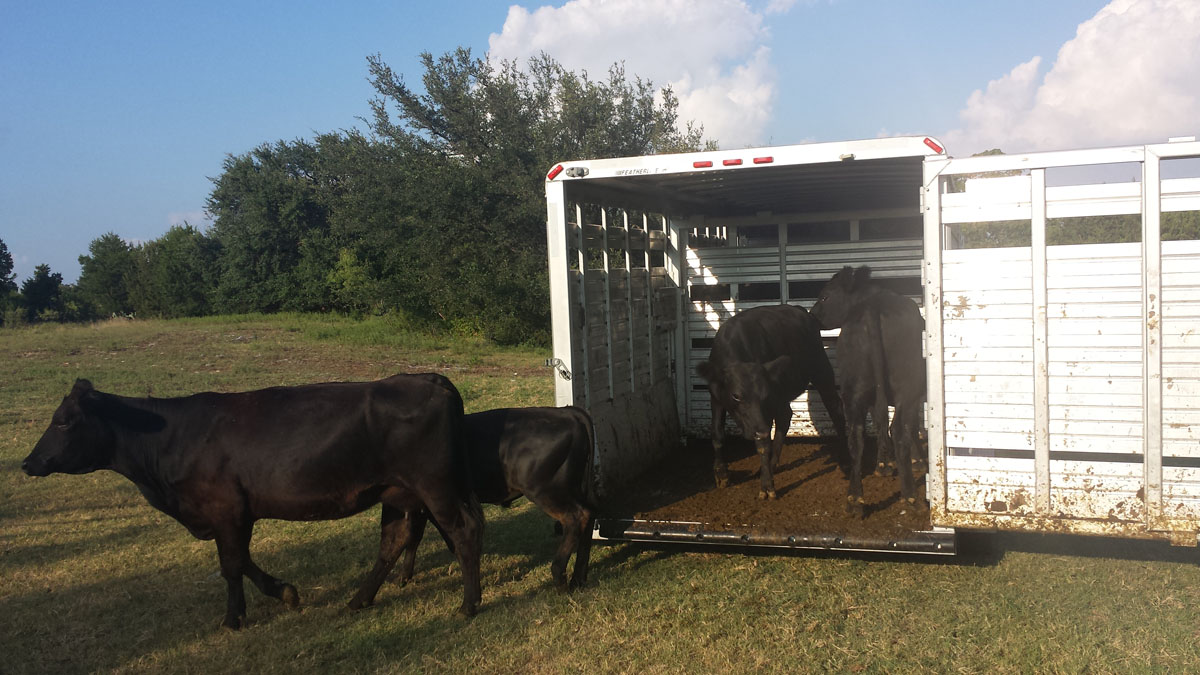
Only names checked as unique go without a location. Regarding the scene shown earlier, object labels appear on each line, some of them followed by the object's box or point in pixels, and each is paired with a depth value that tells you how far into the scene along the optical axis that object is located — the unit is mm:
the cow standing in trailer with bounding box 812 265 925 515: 7332
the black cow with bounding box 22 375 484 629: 5734
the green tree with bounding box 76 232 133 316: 58531
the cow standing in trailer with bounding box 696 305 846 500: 7668
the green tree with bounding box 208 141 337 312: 42500
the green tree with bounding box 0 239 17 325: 55000
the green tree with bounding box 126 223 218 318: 48281
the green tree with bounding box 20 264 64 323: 56906
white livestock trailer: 5297
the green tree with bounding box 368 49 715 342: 25766
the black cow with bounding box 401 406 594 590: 6172
